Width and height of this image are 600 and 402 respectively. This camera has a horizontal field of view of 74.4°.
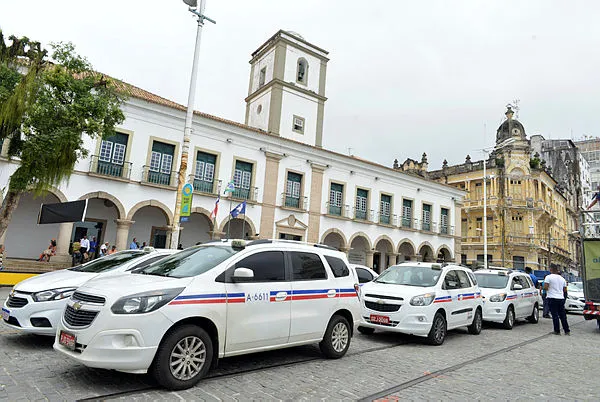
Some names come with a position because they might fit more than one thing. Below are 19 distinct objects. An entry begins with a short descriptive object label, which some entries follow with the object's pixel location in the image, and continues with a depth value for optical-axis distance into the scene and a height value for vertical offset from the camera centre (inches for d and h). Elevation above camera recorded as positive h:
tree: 423.8 +145.7
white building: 748.0 +180.5
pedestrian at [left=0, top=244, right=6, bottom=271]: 562.1 -20.0
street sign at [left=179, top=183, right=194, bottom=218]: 483.5 +64.8
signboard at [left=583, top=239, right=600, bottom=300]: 465.4 +19.6
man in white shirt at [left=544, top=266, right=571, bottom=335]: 428.8 -14.4
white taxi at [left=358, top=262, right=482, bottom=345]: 323.6 -24.1
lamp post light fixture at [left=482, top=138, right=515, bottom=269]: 1706.9 +583.5
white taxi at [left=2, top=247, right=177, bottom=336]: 240.7 -35.4
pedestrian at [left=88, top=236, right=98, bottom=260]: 768.3 -1.7
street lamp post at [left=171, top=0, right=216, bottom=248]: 472.4 +184.8
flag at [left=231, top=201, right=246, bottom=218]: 800.9 +97.5
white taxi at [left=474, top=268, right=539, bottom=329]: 464.1 -20.2
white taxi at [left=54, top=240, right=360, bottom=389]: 172.4 -26.7
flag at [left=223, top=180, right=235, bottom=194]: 765.6 +136.8
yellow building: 1600.6 +307.1
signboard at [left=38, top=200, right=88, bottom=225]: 608.4 +52.2
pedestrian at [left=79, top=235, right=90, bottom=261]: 726.5 +0.6
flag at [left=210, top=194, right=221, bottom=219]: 795.6 +90.6
